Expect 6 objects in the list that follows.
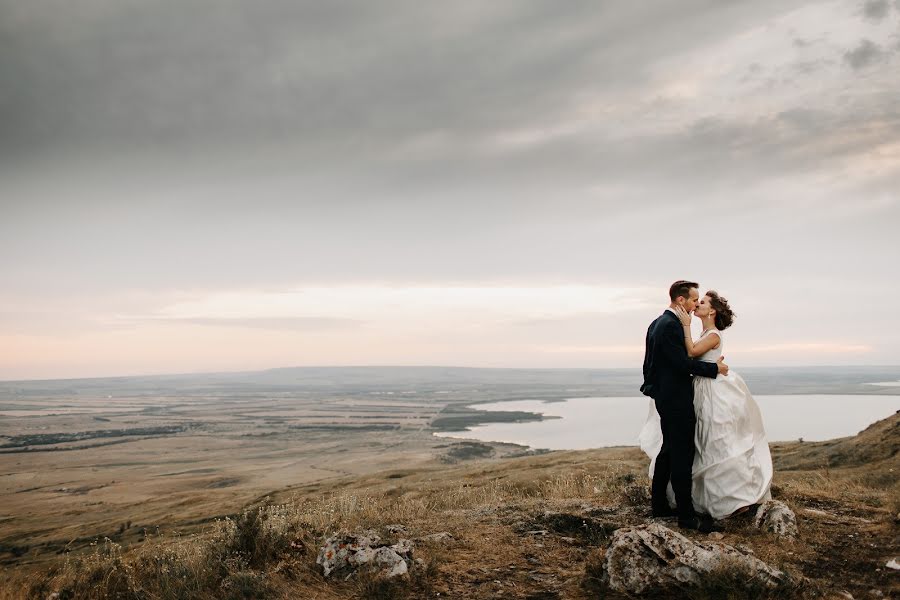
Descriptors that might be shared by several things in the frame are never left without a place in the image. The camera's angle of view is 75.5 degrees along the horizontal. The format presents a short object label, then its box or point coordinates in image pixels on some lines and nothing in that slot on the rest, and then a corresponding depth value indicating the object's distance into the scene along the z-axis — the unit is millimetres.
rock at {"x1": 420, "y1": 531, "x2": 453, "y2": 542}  7287
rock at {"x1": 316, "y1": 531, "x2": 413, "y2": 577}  6047
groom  7398
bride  7523
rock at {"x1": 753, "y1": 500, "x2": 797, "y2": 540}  6781
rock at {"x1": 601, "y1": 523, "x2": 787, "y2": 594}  5242
